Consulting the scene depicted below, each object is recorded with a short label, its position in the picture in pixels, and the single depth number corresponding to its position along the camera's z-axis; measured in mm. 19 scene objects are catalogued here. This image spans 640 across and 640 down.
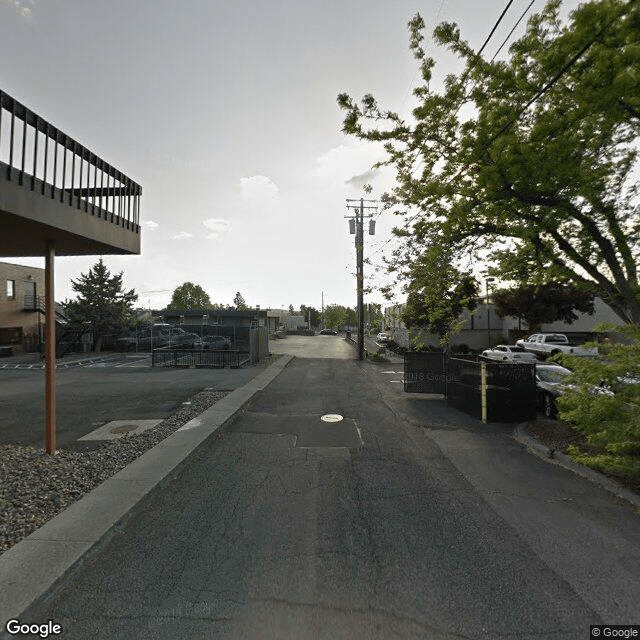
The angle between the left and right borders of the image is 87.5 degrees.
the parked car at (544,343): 24562
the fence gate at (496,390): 8656
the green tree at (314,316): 131125
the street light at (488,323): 33206
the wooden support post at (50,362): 5973
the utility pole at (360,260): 23745
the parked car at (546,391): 9227
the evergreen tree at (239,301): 107975
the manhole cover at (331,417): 8758
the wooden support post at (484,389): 8797
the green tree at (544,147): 5191
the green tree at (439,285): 8500
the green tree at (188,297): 73706
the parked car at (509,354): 20591
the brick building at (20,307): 27625
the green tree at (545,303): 28156
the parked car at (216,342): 24972
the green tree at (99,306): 27844
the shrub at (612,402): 4496
